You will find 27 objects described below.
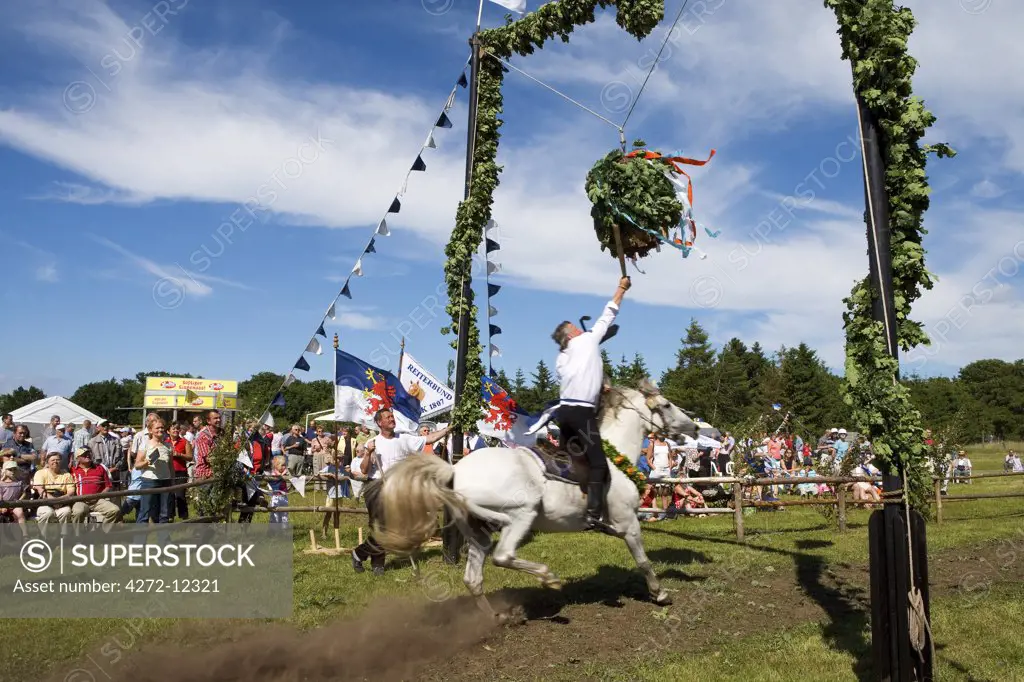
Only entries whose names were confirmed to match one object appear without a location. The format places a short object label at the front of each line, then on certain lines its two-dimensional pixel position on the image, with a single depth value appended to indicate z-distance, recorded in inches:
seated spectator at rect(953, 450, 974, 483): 1095.0
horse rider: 308.7
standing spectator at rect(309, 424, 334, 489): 849.2
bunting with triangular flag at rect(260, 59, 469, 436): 436.5
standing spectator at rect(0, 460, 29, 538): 432.9
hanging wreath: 322.7
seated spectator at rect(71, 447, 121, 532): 418.3
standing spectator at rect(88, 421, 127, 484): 586.2
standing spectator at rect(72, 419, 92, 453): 728.3
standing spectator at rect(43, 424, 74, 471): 604.1
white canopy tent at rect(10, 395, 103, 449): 1400.1
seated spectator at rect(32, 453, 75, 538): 449.7
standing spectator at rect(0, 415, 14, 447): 666.2
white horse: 296.4
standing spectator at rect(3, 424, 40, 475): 537.1
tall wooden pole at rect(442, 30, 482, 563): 399.9
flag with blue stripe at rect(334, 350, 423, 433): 609.0
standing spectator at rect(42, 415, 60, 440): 669.9
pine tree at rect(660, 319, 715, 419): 2078.2
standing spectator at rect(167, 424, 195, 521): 521.3
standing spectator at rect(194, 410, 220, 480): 502.3
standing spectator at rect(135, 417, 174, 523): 483.5
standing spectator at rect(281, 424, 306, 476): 832.6
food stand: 2043.6
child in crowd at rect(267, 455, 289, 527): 511.5
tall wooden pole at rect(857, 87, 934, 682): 209.9
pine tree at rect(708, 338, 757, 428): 2353.6
